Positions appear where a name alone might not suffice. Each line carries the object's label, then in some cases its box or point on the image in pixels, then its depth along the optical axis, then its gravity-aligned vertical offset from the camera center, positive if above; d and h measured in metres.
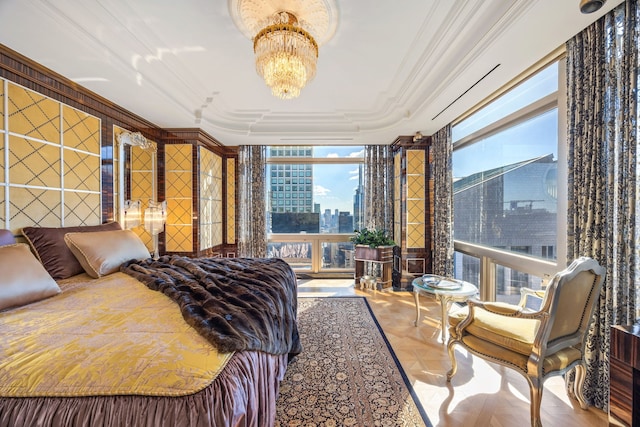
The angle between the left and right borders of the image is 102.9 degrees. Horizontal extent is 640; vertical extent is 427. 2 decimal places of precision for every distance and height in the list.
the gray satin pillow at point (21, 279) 1.54 -0.43
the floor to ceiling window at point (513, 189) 2.39 +0.30
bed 0.90 -0.58
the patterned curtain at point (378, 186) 5.08 +0.57
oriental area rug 1.72 -1.36
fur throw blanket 1.28 -0.55
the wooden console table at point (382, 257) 4.47 -0.77
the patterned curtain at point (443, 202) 3.92 +0.20
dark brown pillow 2.16 -0.34
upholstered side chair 1.56 -0.82
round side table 2.59 -0.81
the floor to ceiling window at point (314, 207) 5.42 +0.15
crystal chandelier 1.88 +1.23
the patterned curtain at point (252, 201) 5.12 +0.25
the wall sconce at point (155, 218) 3.67 -0.07
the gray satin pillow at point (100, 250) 2.25 -0.35
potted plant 4.48 -0.56
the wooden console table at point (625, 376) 1.14 -0.73
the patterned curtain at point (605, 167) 1.63 +0.34
